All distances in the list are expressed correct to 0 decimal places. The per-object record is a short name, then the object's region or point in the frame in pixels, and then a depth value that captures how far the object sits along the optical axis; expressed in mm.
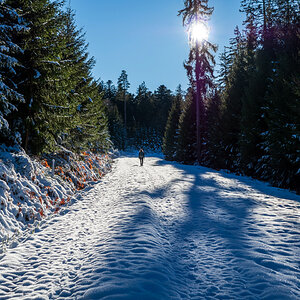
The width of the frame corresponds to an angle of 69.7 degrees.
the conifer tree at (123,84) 74312
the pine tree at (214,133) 21141
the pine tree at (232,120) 19859
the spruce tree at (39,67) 8008
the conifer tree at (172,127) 35719
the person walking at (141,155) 21788
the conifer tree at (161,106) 73000
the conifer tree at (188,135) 27094
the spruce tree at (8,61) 6570
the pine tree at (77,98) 9570
